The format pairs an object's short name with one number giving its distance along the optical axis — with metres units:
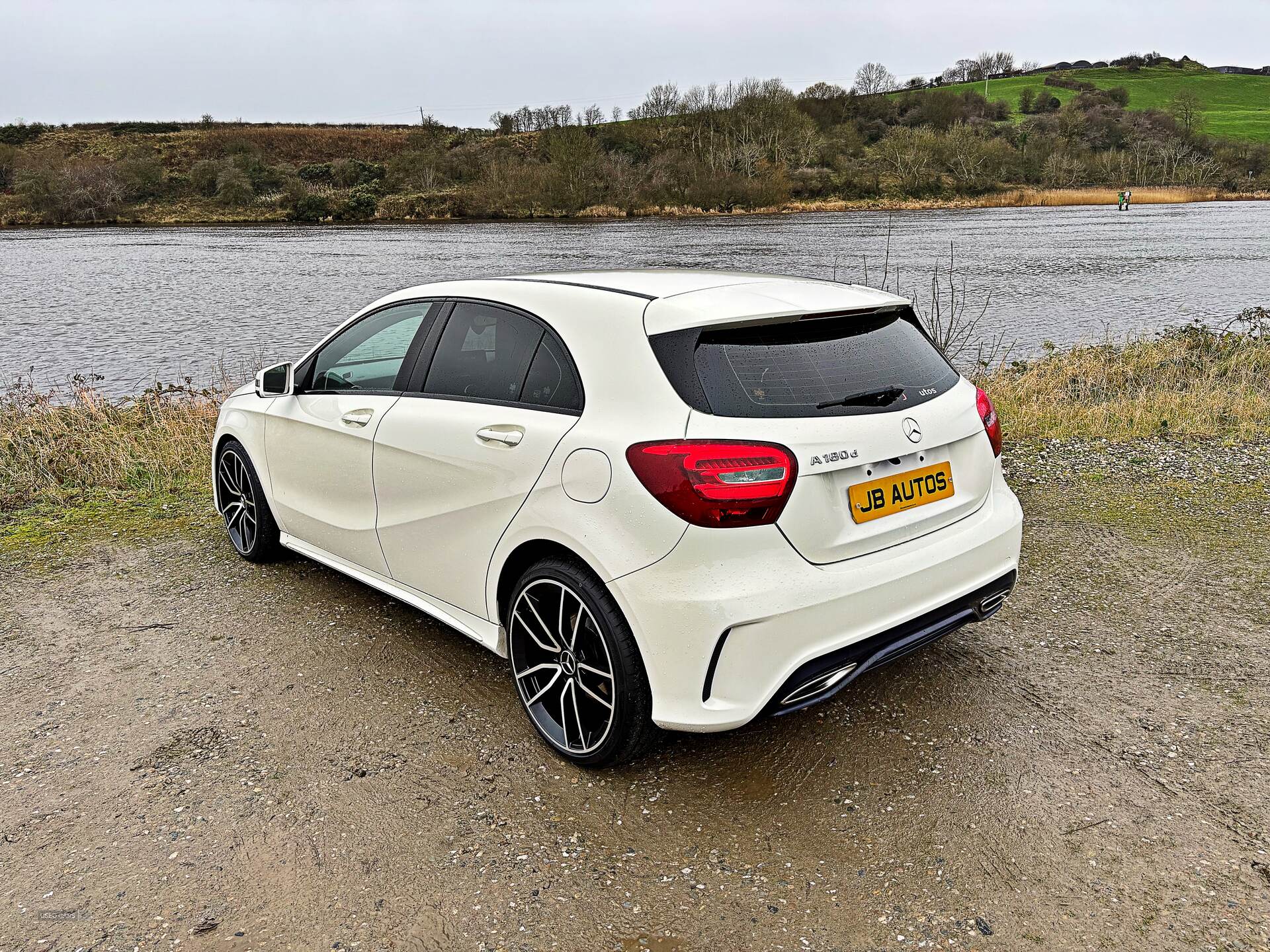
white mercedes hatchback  2.67
